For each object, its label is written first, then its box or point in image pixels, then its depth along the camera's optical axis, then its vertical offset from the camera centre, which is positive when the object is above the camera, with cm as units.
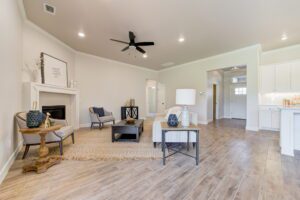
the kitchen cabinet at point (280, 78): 455 +76
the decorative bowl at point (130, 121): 394 -63
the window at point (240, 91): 784 +49
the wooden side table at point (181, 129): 236 -52
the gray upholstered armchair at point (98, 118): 508 -73
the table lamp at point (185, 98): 248 +2
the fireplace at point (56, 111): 414 -36
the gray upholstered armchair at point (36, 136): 245 -72
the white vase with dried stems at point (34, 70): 349 +76
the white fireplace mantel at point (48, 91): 326 +16
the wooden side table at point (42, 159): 212 -99
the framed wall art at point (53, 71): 386 +89
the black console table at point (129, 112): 677 -63
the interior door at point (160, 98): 905 +9
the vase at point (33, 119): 218 -31
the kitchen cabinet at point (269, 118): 475 -67
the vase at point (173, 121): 257 -41
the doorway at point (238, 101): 783 -10
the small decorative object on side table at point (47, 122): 228 -38
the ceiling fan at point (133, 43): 359 +151
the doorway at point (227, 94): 751 +30
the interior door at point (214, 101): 762 -12
